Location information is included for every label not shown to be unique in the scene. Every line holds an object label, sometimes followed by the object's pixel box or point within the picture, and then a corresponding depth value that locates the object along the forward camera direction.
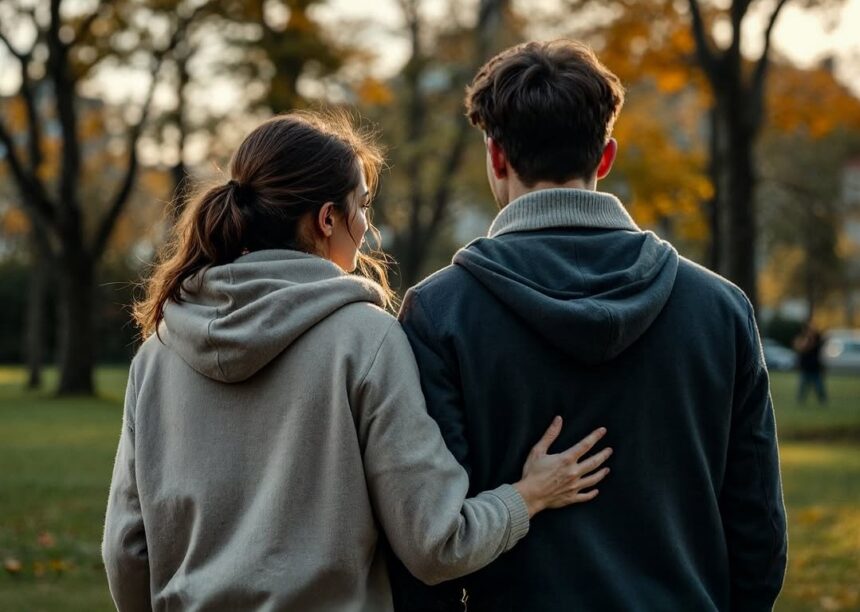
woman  2.80
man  2.82
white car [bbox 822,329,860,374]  56.81
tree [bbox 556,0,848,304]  18.25
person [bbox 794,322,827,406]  31.94
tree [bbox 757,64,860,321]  53.84
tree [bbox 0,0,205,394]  26.42
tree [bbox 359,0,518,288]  31.02
